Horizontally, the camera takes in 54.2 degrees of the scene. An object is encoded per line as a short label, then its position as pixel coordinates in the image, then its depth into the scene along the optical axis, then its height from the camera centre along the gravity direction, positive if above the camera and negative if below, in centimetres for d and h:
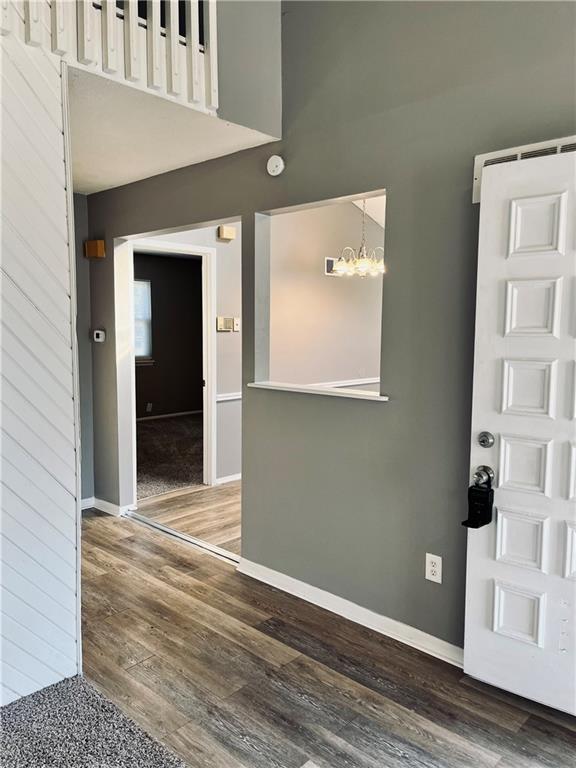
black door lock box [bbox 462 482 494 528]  217 -67
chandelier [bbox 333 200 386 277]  475 +56
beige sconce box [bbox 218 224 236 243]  477 +85
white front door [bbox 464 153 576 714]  200 -34
